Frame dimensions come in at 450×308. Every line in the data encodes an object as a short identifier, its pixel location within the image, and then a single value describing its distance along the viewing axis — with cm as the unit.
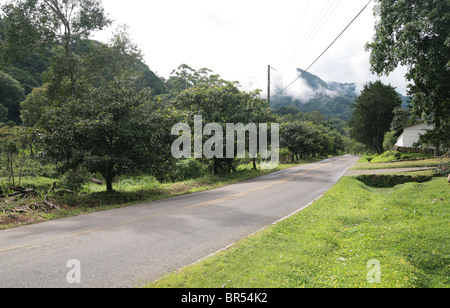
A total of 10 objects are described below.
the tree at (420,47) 864
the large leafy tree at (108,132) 1176
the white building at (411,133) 3659
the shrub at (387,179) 1617
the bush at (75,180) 1456
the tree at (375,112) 5166
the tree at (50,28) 1567
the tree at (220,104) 2111
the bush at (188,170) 2216
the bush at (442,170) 1594
